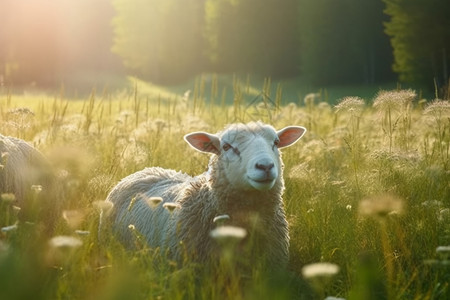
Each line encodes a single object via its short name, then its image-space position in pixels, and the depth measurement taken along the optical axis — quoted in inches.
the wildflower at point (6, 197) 110.3
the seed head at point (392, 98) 184.2
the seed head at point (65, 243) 91.7
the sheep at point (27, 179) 172.2
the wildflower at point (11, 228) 106.9
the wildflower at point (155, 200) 119.0
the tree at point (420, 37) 994.7
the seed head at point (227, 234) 92.3
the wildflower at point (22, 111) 195.3
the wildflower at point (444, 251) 108.1
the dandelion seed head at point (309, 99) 362.9
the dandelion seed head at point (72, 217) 124.7
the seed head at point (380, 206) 112.7
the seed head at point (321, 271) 85.9
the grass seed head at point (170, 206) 119.0
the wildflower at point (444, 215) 155.5
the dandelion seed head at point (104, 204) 121.8
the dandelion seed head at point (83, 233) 112.5
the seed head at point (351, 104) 179.9
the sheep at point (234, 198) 150.6
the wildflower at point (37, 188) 118.9
